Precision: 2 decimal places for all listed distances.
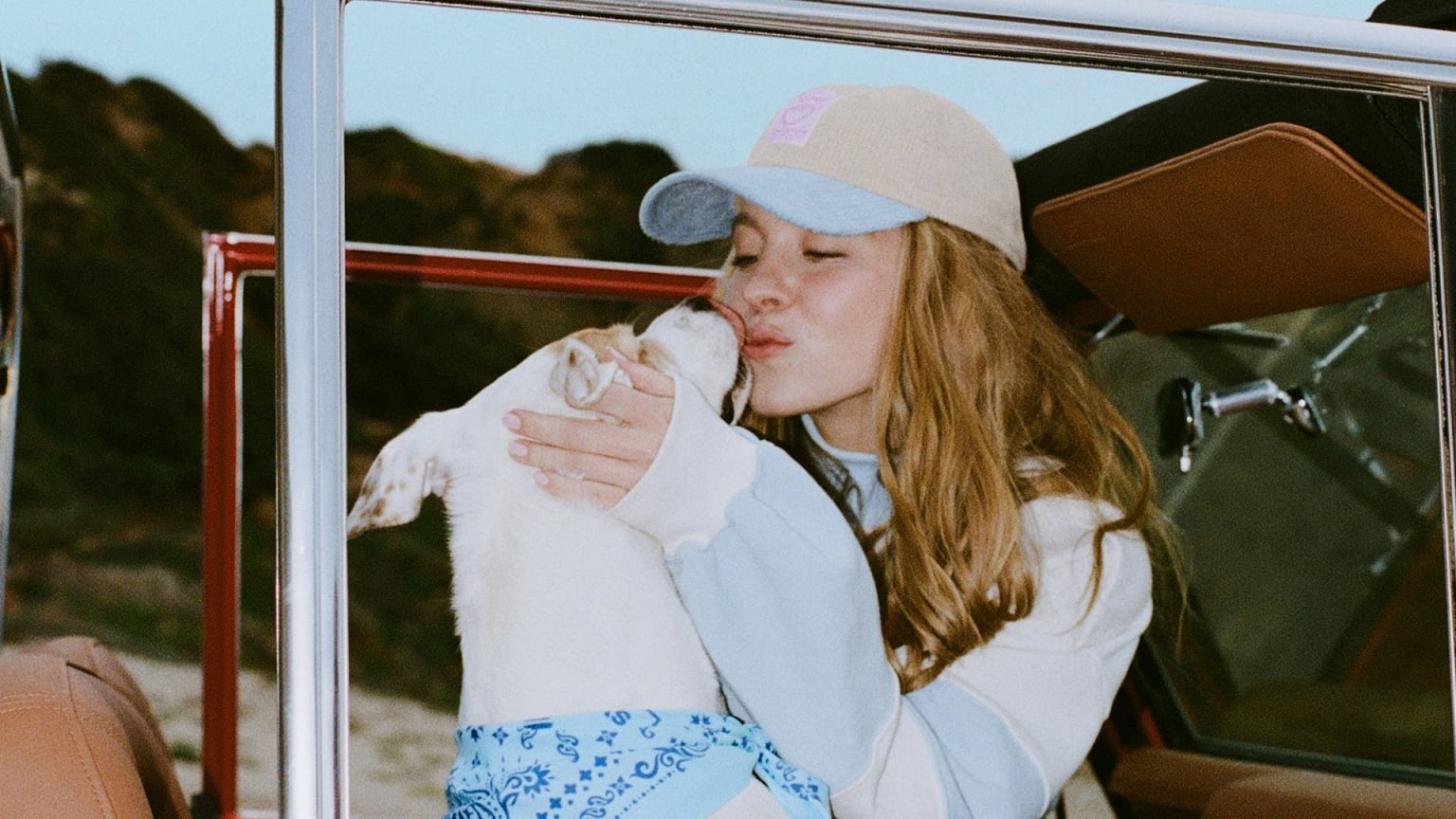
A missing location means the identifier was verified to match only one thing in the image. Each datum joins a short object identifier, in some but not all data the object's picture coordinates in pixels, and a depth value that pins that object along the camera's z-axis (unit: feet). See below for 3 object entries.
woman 2.92
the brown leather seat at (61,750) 2.69
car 2.37
